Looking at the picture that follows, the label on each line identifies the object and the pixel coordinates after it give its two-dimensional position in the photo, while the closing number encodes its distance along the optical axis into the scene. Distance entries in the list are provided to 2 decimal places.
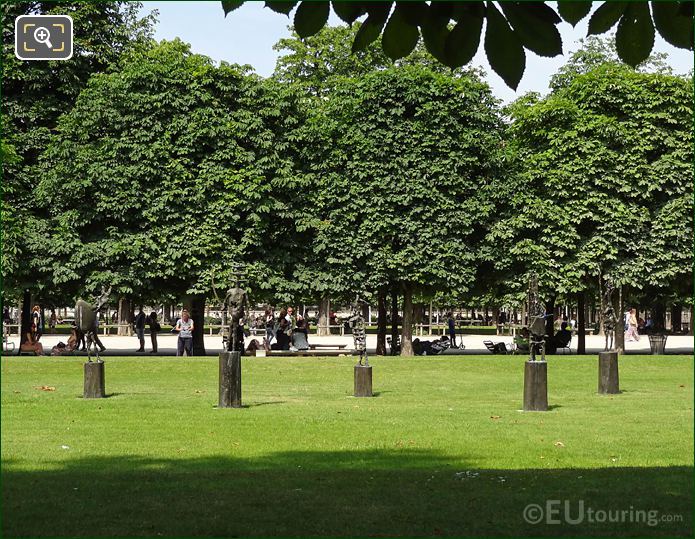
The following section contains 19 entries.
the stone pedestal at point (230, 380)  20.64
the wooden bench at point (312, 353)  38.50
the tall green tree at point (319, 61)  53.34
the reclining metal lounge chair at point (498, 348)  44.28
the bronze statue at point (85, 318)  22.12
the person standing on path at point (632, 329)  59.91
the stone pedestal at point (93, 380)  22.55
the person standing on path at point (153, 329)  44.06
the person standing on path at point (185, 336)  39.85
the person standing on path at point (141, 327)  45.56
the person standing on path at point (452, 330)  52.97
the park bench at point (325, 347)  42.38
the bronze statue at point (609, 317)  28.75
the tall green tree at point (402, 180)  41.81
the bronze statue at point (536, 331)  21.43
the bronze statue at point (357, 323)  29.10
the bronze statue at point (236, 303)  22.64
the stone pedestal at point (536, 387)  20.23
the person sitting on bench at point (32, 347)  39.38
